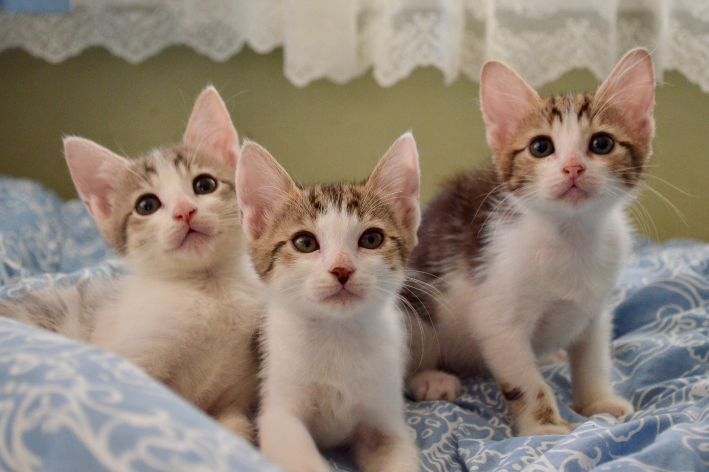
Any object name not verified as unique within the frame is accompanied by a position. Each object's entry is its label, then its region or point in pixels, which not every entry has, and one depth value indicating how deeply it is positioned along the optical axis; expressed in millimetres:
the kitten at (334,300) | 407
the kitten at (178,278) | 442
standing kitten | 448
